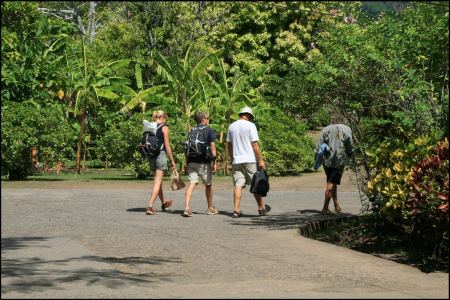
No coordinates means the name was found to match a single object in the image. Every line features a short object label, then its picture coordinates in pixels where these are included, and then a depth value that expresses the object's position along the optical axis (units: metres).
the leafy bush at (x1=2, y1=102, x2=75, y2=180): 23.17
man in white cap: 16.05
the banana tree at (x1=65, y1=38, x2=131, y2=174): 29.14
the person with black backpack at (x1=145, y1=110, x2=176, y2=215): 16.11
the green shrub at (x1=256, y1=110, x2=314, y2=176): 28.56
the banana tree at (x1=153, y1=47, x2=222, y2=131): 29.61
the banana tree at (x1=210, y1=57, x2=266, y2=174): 29.75
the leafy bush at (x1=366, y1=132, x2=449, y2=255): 11.23
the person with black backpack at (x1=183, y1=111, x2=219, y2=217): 16.11
